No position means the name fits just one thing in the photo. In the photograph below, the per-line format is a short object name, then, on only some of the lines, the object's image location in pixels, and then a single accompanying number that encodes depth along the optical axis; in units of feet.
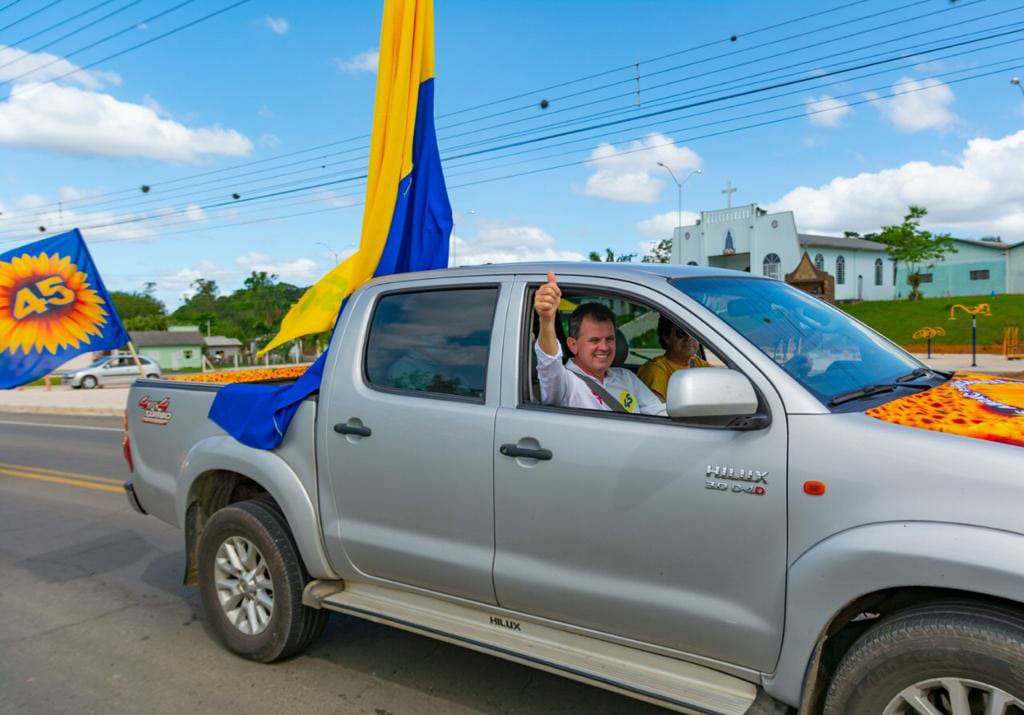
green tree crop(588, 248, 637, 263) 178.52
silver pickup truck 7.45
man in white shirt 10.66
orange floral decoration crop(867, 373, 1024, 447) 7.61
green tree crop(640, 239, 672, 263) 240.94
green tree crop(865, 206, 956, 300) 194.59
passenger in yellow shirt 13.47
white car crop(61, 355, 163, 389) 117.70
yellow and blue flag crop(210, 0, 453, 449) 13.87
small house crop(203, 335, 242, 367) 303.89
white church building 176.45
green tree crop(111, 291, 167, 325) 399.48
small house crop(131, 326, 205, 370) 258.78
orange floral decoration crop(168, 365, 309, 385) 16.48
